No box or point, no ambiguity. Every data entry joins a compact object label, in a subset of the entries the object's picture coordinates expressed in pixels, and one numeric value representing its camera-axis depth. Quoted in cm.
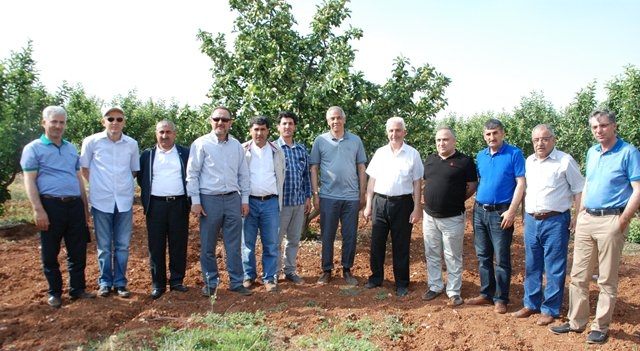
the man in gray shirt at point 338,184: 614
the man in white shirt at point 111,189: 546
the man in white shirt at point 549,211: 484
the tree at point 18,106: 978
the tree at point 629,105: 1283
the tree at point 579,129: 1524
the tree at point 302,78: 761
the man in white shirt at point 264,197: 588
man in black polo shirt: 545
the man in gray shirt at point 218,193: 550
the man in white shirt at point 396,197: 579
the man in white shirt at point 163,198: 555
